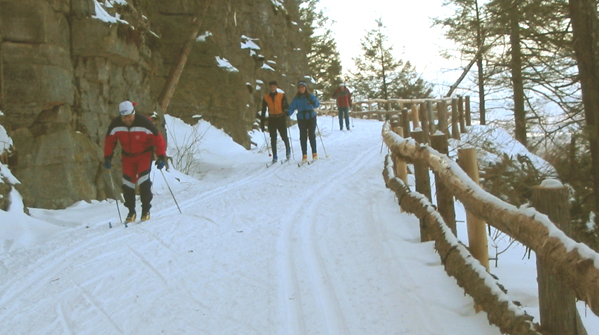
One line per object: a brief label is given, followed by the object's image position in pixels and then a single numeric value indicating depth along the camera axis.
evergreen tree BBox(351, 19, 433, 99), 47.72
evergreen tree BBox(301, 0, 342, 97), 50.56
